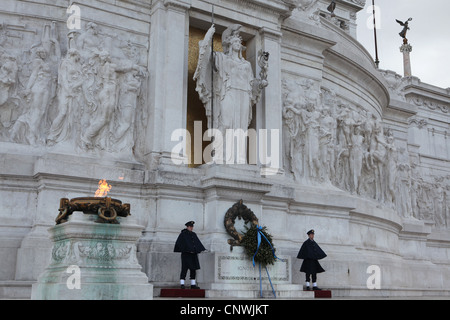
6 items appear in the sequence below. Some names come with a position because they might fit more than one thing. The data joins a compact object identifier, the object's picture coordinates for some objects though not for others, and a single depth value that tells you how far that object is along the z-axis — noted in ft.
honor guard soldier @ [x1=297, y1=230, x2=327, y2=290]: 53.21
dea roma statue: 58.70
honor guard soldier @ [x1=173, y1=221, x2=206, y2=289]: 46.29
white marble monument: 50.21
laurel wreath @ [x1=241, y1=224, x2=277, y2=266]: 49.78
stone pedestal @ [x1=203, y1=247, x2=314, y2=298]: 47.52
